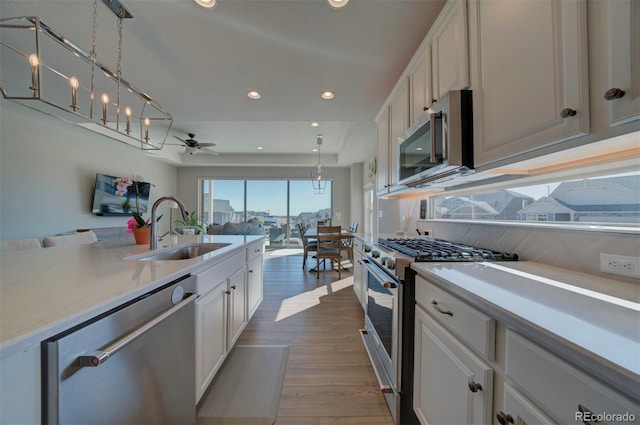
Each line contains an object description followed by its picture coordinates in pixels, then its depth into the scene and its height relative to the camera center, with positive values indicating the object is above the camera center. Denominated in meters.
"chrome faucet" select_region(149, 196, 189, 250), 1.65 -0.11
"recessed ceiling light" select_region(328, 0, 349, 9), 1.39 +1.31
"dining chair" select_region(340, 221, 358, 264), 4.64 -0.56
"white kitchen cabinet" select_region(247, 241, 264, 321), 2.28 -0.65
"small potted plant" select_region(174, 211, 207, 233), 6.27 -0.27
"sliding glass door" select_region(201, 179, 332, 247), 7.55 +0.46
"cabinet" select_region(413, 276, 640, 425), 0.49 -0.45
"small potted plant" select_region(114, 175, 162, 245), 1.87 -0.09
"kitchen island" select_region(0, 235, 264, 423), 0.50 -0.25
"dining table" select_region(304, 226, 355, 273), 4.43 -0.36
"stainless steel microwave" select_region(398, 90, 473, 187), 1.17 +0.44
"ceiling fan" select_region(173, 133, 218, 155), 4.65 +1.43
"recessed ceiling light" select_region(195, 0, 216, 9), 1.41 +1.31
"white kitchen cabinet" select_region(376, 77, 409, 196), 1.88 +0.78
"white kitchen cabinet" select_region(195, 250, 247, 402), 1.31 -0.67
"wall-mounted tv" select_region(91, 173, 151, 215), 4.42 +0.33
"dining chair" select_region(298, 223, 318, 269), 4.92 -0.63
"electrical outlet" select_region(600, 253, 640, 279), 0.83 -0.16
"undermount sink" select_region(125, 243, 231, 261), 1.71 -0.29
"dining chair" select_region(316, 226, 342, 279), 4.30 -0.49
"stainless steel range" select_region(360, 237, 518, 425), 1.27 -0.54
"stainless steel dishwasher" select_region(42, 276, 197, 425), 0.59 -0.49
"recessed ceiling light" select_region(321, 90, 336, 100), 2.41 +1.31
